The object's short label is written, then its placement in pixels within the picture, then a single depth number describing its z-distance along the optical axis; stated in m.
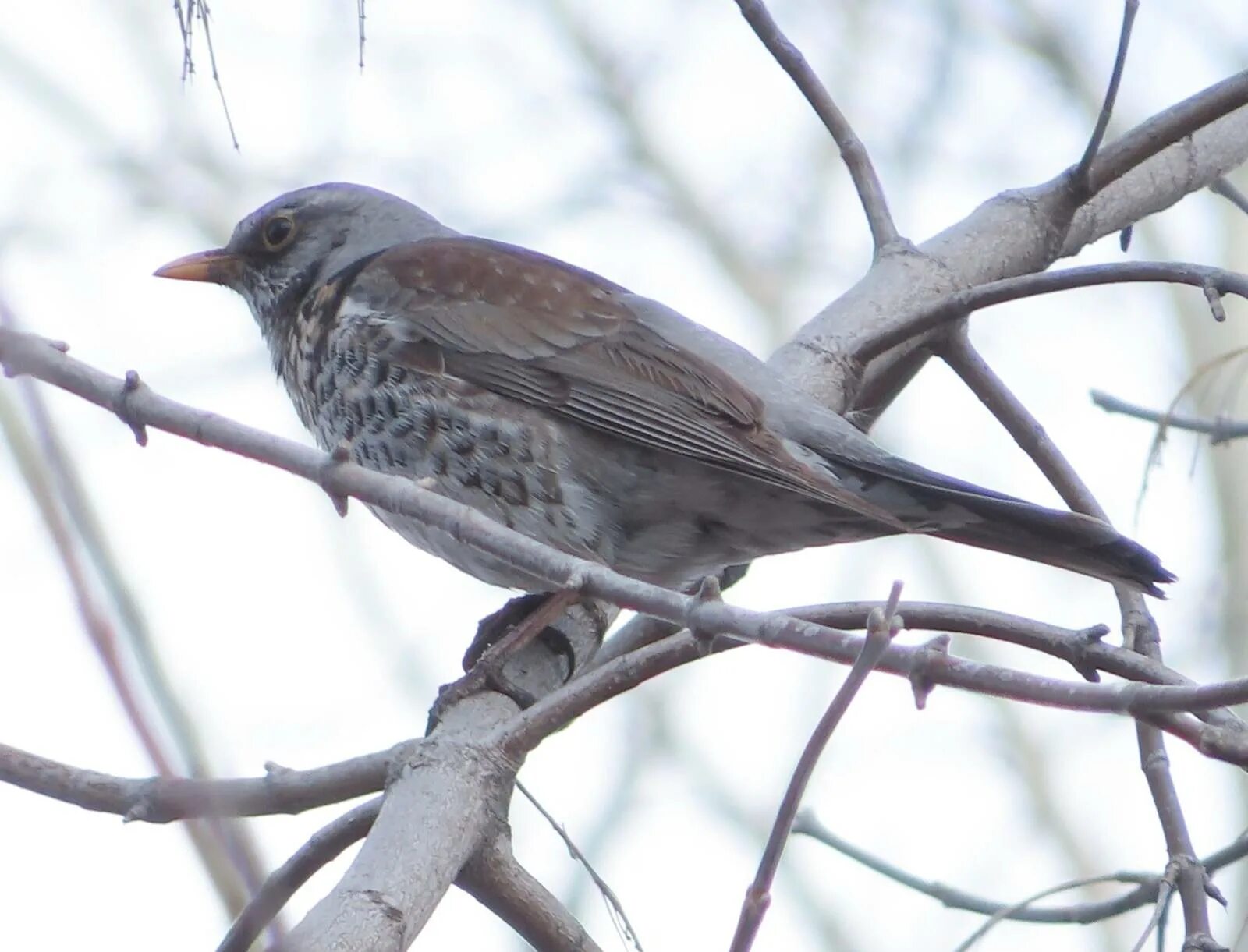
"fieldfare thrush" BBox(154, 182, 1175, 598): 7.75
